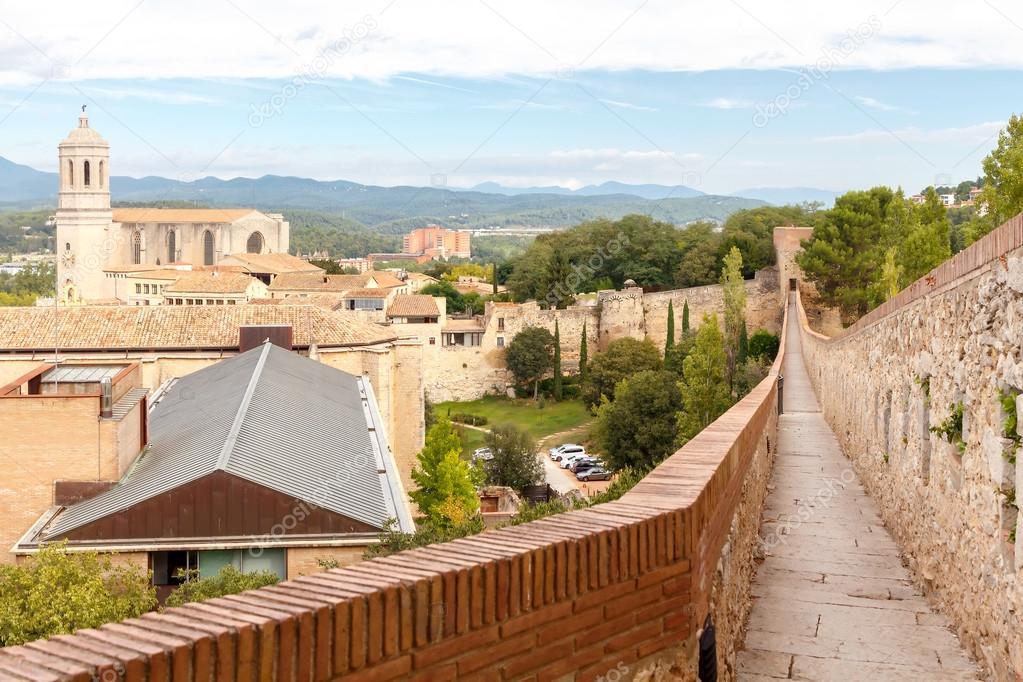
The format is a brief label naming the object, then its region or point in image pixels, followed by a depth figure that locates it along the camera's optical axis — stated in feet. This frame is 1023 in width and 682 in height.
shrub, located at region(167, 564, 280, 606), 46.24
